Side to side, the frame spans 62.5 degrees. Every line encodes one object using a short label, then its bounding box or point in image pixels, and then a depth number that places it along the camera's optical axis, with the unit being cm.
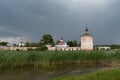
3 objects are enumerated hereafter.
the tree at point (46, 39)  4696
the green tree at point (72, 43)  5021
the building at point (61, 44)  4657
